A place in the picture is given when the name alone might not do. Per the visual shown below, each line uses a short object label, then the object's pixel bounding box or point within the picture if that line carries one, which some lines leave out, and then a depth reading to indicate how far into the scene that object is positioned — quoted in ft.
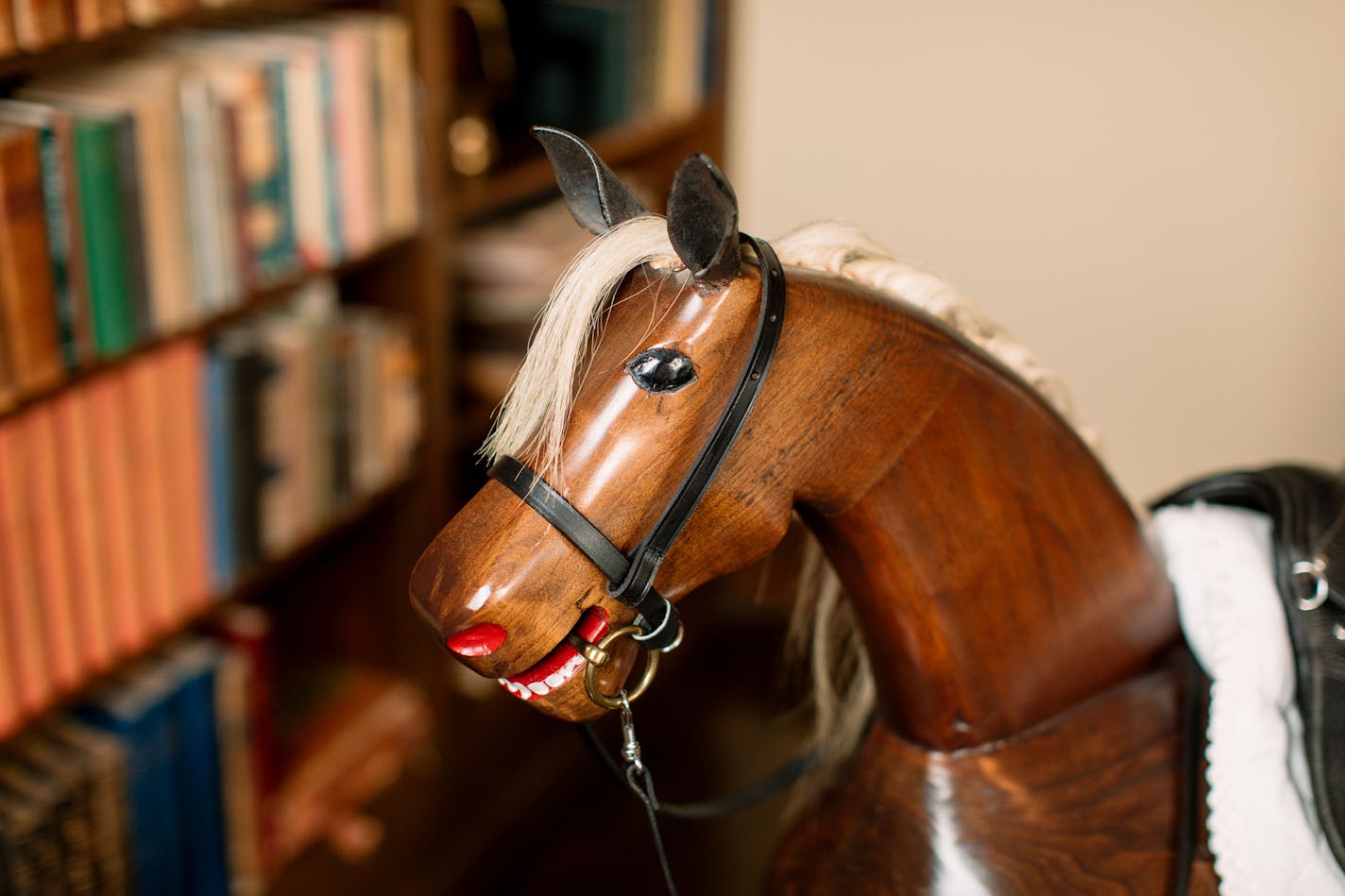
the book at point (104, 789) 4.11
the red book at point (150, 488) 4.00
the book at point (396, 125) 4.68
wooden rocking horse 2.17
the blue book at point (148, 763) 4.25
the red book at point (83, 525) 3.79
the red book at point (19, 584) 3.61
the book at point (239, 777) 4.58
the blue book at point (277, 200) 4.23
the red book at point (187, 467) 4.12
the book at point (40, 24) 3.34
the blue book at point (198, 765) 4.43
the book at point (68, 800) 4.01
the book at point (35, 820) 3.89
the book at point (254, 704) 4.68
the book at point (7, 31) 3.29
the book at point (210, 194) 3.92
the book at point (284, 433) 4.55
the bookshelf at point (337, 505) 3.89
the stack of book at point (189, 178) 3.53
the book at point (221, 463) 4.28
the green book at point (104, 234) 3.61
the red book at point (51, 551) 3.69
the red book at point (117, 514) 3.90
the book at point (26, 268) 3.38
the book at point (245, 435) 4.34
